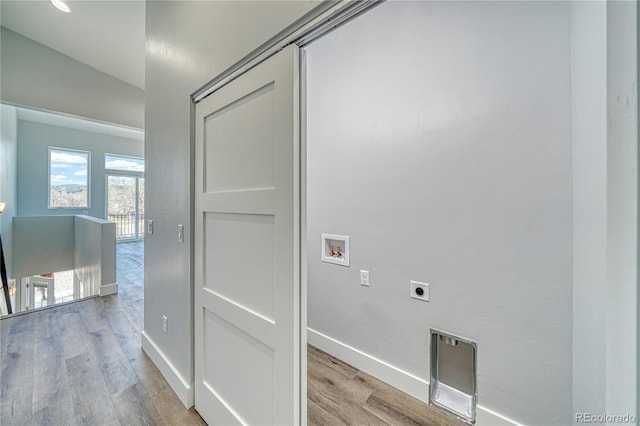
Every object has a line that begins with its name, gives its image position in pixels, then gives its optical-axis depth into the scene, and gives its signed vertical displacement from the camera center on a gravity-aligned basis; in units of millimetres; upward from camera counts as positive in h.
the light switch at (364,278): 1959 -519
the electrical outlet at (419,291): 1652 -530
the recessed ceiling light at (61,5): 2445 +2080
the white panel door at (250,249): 985 -175
